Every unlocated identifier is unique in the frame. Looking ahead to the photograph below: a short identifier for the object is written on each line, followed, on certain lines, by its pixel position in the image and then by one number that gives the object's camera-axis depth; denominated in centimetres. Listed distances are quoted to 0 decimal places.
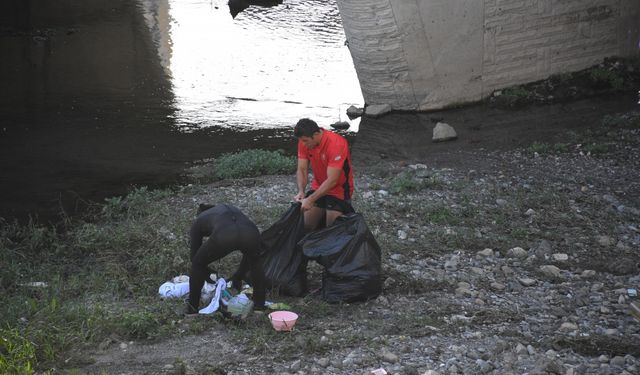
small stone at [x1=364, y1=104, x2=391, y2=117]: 2942
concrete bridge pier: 2811
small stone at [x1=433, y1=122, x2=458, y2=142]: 2703
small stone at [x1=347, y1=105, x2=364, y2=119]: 2962
